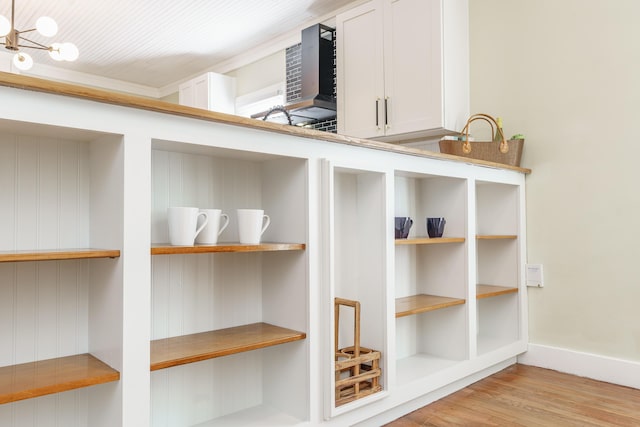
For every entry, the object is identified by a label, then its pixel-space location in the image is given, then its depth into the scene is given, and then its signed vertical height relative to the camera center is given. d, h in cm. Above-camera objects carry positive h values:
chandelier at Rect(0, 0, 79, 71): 292 +123
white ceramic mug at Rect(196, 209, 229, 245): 147 -2
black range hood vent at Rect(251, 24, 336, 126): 364 +114
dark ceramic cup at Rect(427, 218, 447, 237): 227 -2
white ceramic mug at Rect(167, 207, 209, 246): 140 +0
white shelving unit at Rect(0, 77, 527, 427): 125 -16
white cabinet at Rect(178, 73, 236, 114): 477 +134
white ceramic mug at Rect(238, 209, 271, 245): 155 +0
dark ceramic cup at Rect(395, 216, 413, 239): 207 -1
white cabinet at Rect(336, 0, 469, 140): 284 +98
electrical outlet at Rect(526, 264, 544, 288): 265 -30
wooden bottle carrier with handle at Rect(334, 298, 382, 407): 171 -56
